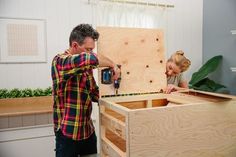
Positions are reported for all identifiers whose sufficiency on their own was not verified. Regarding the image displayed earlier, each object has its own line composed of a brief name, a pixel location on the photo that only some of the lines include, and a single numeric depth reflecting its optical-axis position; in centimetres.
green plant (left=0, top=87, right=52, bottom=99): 247
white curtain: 279
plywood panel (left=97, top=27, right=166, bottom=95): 159
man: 146
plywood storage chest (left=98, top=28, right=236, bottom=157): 118
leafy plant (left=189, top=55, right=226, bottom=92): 291
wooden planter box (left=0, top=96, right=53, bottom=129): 233
